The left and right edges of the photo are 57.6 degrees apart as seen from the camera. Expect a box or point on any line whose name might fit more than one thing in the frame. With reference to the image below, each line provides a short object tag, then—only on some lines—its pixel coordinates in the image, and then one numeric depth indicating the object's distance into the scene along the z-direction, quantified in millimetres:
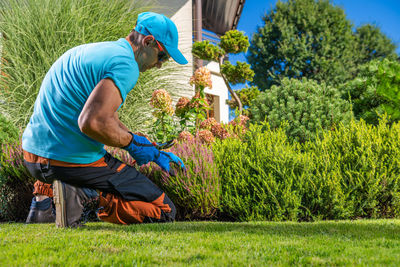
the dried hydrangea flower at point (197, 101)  5764
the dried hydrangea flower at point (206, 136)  5273
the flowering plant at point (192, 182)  3840
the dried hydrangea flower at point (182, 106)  5898
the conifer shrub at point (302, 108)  5402
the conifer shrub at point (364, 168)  3967
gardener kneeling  2900
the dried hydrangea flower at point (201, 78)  5887
